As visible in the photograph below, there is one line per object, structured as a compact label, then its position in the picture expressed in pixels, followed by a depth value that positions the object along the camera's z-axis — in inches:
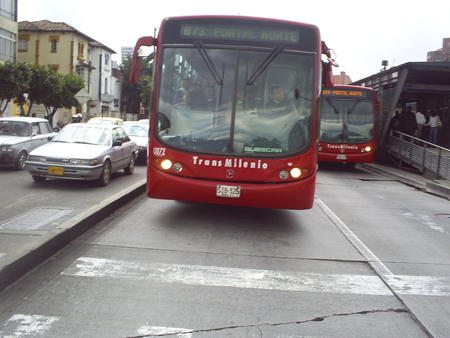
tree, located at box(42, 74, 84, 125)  1262.3
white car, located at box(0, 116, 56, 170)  523.2
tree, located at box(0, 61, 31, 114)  904.3
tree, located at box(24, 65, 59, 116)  1128.8
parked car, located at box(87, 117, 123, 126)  970.4
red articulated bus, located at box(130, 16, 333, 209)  273.0
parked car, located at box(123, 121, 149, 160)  690.2
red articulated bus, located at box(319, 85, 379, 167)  666.8
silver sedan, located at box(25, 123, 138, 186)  423.8
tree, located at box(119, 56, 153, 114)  2844.5
